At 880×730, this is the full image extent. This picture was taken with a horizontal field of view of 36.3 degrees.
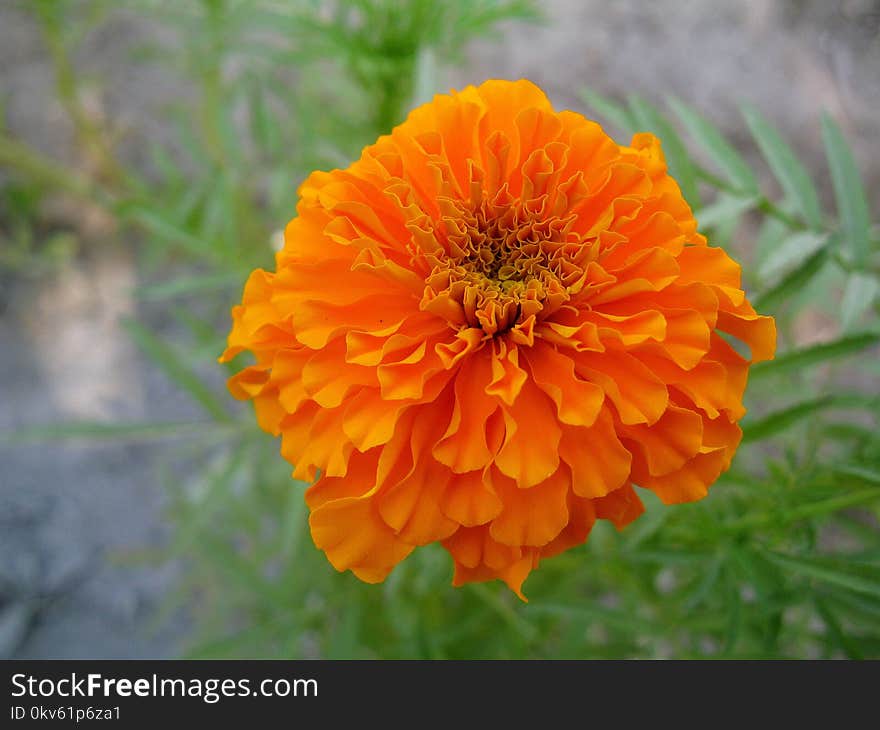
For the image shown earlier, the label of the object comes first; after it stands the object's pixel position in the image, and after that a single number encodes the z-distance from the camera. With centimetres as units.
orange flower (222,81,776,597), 17
